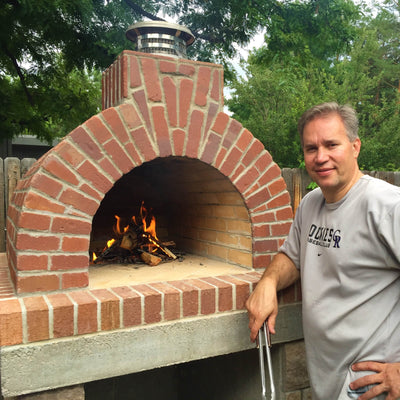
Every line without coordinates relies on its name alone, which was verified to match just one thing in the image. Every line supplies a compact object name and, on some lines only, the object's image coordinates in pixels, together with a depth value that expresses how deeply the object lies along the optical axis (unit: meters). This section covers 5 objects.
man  1.66
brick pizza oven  1.84
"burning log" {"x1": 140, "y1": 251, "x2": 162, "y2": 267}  2.89
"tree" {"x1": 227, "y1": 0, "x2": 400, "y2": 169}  7.03
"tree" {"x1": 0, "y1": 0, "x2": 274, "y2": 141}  5.96
